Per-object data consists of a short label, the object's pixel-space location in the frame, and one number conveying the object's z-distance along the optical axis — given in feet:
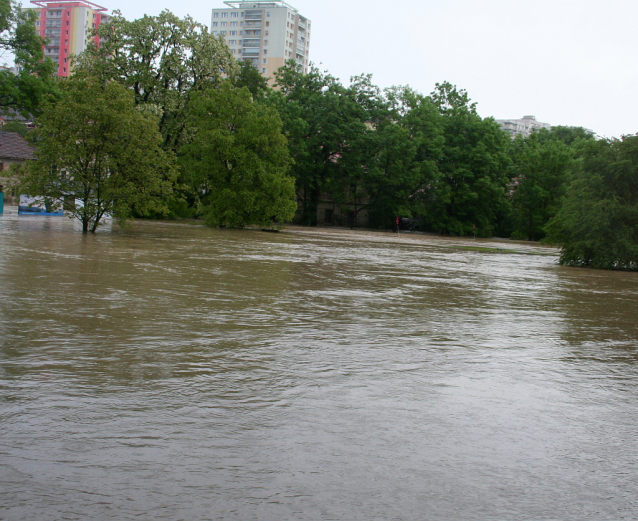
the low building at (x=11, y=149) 179.93
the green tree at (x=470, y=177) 230.89
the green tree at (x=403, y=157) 226.79
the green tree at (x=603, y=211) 84.58
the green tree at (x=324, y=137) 223.51
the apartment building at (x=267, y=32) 529.45
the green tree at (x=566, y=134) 294.52
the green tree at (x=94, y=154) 89.15
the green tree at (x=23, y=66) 127.44
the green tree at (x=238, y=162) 151.74
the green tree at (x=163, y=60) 171.53
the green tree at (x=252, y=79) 259.39
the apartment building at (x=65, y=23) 546.26
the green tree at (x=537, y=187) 223.30
